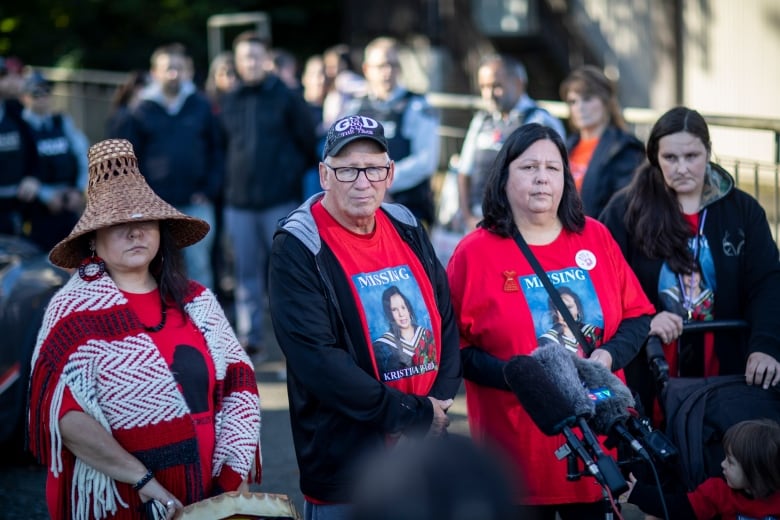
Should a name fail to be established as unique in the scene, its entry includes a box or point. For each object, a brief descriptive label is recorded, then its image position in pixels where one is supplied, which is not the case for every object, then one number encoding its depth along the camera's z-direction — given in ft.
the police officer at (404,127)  47.55
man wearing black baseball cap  22.90
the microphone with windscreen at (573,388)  19.48
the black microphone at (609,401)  20.62
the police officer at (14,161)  58.42
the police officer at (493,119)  46.37
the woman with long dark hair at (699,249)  28.97
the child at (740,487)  23.89
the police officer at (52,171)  59.74
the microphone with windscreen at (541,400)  20.47
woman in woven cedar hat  23.25
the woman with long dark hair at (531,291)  25.10
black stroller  25.70
